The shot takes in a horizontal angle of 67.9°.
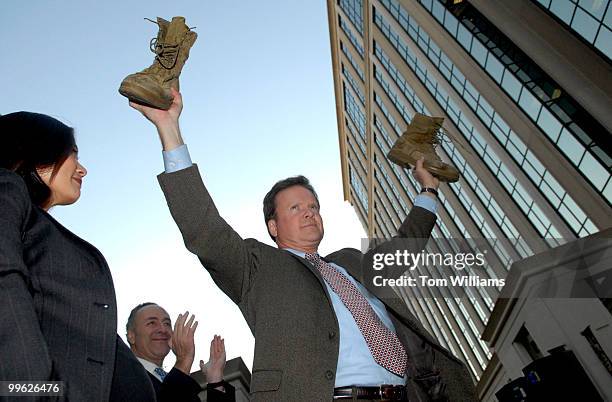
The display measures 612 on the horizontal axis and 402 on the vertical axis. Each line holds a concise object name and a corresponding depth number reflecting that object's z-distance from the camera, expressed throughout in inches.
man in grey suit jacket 90.1
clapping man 150.5
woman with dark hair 51.1
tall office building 526.3
